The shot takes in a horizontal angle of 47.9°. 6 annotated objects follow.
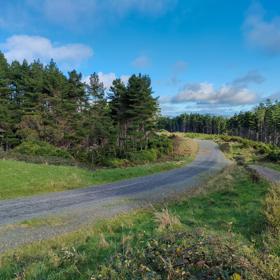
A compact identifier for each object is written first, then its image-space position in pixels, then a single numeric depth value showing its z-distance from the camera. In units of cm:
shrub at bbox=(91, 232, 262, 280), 367
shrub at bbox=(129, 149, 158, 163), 4427
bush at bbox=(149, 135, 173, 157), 5243
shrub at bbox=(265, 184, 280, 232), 727
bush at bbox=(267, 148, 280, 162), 4088
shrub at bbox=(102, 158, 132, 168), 4002
